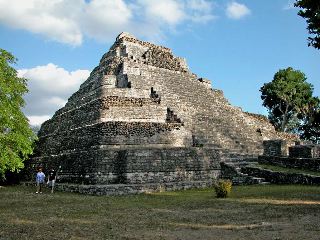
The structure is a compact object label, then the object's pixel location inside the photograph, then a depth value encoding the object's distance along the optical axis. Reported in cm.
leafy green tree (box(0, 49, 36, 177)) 1689
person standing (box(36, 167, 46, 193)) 1964
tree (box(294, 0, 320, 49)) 1354
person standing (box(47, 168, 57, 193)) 1948
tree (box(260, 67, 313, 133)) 4716
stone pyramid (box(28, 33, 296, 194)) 1838
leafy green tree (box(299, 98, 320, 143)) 4681
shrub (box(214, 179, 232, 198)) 1477
